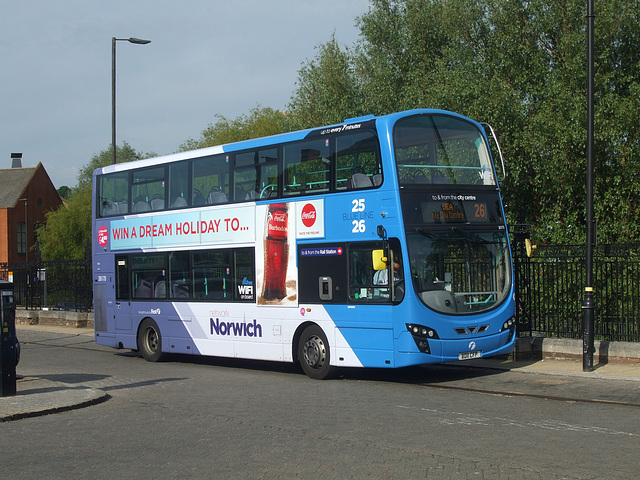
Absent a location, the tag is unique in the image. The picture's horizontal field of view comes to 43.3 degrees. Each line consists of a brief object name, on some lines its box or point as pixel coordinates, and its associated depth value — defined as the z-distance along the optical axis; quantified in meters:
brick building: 72.11
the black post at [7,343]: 11.88
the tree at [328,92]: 33.16
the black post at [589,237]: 14.41
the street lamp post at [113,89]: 28.35
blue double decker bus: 13.17
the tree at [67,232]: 65.38
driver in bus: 13.08
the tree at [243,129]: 58.56
